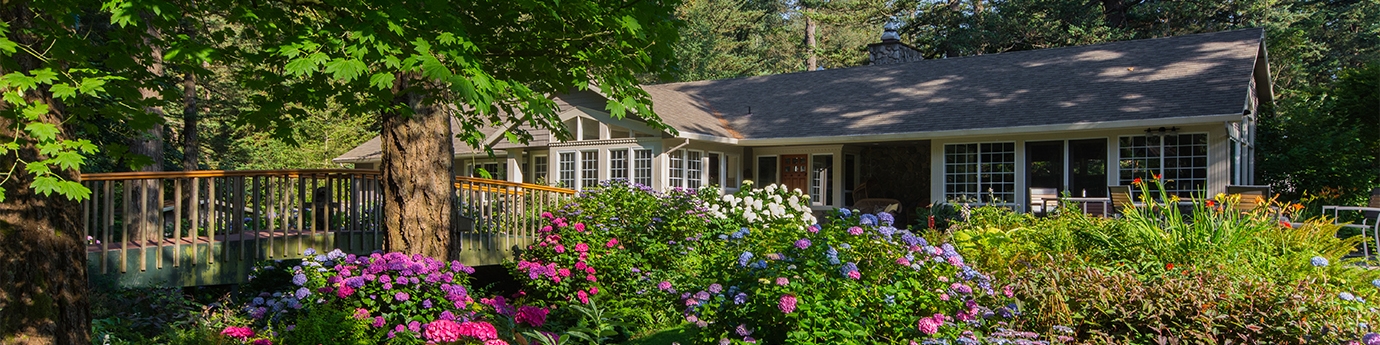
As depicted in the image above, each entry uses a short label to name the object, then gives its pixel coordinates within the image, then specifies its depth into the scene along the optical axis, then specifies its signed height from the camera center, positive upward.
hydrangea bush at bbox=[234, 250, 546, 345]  5.36 -0.82
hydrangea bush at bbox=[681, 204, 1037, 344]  4.16 -0.61
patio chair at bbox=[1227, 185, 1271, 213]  9.13 -0.25
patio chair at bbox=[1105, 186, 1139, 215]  10.29 -0.29
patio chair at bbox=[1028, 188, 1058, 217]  12.24 -0.39
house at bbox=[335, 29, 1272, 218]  11.98 +0.62
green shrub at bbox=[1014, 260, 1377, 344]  3.97 -0.65
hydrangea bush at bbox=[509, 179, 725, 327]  7.44 -0.73
